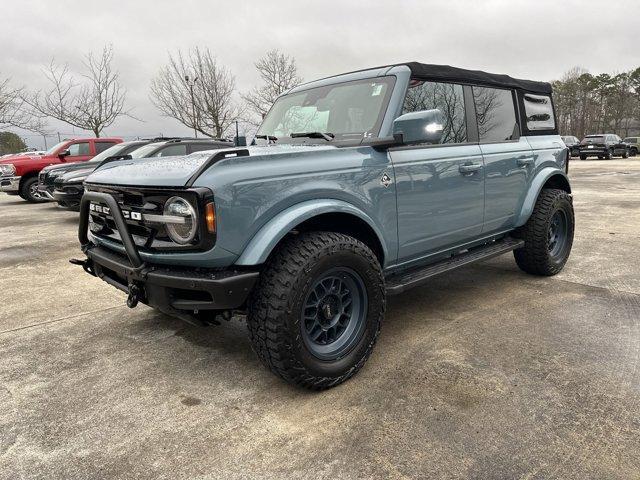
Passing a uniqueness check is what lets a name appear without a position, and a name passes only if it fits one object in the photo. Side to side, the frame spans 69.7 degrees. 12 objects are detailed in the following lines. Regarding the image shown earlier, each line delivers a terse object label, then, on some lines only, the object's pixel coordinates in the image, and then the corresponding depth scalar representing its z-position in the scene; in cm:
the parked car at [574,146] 3009
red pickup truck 1230
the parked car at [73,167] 932
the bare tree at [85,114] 2611
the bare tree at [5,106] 2373
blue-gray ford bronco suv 230
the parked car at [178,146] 827
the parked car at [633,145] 3235
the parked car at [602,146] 2842
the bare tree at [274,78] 2819
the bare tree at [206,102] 2612
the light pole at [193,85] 2578
